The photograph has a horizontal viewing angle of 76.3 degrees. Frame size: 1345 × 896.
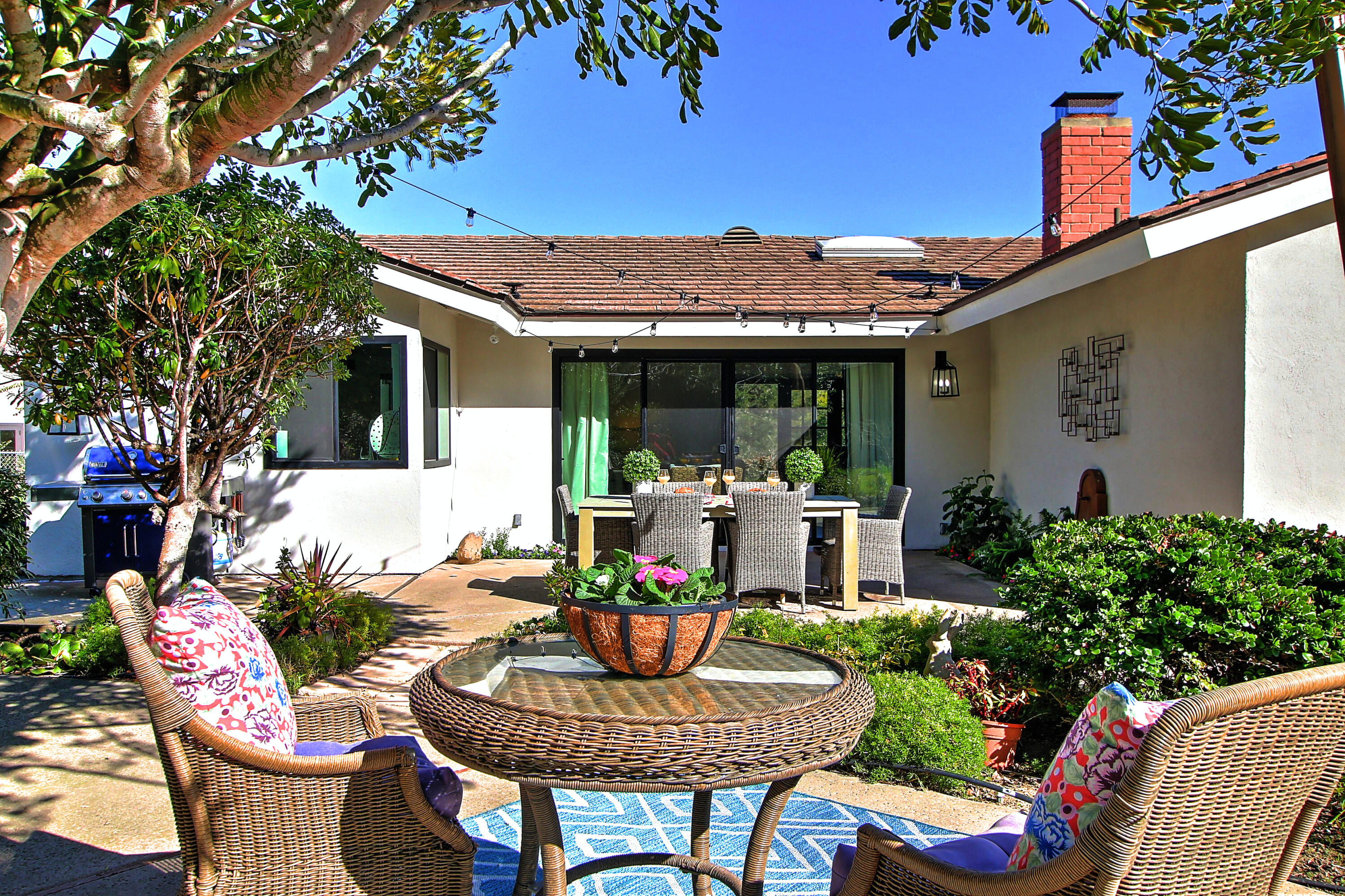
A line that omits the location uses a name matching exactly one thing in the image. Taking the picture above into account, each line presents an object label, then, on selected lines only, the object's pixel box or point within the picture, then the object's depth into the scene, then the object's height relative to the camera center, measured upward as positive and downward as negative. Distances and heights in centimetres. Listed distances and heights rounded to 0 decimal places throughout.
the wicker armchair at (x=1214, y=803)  142 -62
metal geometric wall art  705 +55
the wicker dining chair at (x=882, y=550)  680 -78
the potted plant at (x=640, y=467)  766 -14
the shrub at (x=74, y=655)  486 -117
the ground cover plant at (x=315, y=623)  480 -105
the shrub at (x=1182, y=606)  319 -60
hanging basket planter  211 -45
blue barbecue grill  702 -63
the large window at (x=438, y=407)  853 +46
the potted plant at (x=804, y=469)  876 -17
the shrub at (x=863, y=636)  436 -99
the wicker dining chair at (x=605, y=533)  706 -67
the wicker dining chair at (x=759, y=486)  741 -31
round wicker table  181 -61
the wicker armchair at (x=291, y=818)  185 -81
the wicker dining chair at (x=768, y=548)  634 -72
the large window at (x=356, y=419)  816 +31
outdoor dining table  671 -54
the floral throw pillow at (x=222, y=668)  193 -51
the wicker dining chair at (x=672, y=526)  627 -55
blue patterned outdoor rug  267 -134
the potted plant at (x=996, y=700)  364 -110
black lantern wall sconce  994 +84
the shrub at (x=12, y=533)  544 -53
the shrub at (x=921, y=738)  342 -115
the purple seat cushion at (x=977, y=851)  183 -88
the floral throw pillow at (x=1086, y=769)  149 -57
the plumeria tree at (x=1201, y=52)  274 +135
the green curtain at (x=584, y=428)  996 +28
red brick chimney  912 +308
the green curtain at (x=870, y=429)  1015 +28
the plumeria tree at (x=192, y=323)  396 +65
